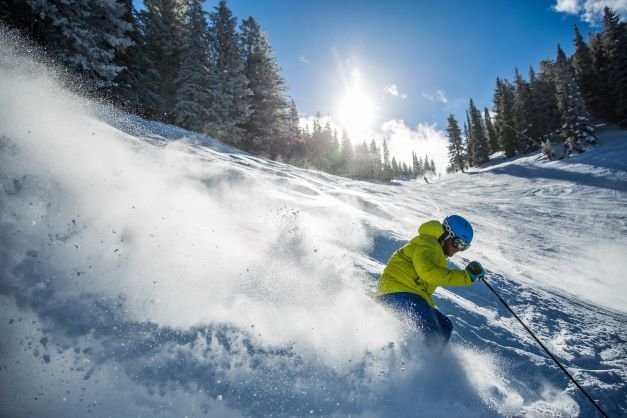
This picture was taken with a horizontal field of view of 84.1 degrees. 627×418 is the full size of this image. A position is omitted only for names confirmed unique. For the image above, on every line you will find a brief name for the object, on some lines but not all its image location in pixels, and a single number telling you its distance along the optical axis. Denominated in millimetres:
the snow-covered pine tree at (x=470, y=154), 66806
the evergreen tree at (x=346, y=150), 76488
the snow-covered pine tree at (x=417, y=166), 132750
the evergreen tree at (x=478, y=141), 61562
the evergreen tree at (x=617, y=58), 43219
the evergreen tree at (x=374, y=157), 76412
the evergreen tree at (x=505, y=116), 56259
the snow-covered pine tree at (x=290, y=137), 30688
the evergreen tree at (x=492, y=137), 69812
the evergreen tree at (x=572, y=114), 37406
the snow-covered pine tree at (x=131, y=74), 21531
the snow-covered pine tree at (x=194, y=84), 25016
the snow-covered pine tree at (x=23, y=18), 13638
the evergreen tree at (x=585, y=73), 50406
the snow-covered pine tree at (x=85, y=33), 14328
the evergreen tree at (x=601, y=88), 48062
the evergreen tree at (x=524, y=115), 53688
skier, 4012
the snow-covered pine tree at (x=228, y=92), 25156
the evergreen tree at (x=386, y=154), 139625
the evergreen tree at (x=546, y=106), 51469
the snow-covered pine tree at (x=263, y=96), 28531
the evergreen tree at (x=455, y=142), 70562
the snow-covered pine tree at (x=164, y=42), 27219
